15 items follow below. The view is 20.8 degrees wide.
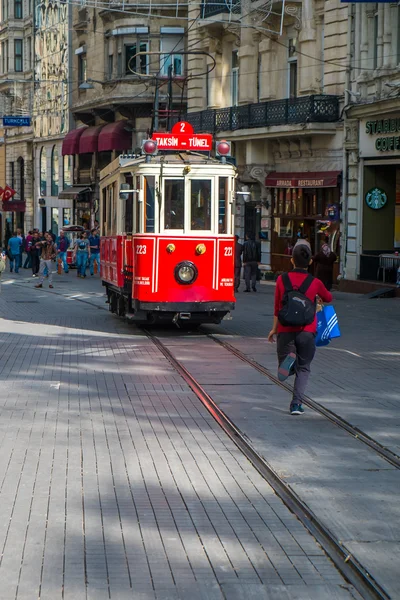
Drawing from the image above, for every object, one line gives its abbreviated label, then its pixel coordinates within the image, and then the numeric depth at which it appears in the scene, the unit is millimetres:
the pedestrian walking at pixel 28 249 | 42569
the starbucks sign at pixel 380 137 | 28891
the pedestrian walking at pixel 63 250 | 42625
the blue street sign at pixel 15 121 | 45875
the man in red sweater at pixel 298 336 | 10695
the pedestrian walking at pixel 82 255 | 39094
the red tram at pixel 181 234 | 18453
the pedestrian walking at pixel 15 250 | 42781
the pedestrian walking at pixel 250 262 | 30359
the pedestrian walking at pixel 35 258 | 39719
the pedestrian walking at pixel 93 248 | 40625
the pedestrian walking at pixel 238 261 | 30028
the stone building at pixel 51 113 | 57156
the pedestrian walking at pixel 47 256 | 32531
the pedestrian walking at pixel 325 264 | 27219
